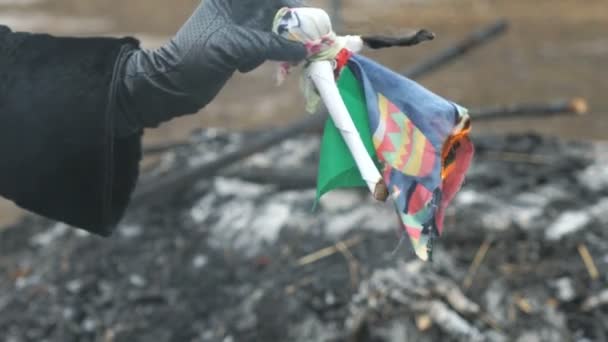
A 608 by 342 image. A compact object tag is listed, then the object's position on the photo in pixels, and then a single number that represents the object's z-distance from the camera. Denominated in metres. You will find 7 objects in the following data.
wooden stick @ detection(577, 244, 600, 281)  5.21
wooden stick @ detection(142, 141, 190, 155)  7.52
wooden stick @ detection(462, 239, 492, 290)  5.26
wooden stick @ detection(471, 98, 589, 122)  6.83
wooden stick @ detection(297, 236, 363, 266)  5.62
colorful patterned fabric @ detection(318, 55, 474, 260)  3.06
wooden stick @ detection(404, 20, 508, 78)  7.18
